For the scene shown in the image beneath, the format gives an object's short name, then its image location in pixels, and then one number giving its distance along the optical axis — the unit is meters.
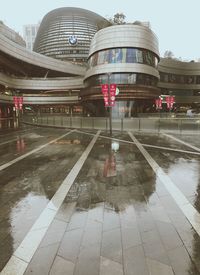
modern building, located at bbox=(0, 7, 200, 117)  44.22
